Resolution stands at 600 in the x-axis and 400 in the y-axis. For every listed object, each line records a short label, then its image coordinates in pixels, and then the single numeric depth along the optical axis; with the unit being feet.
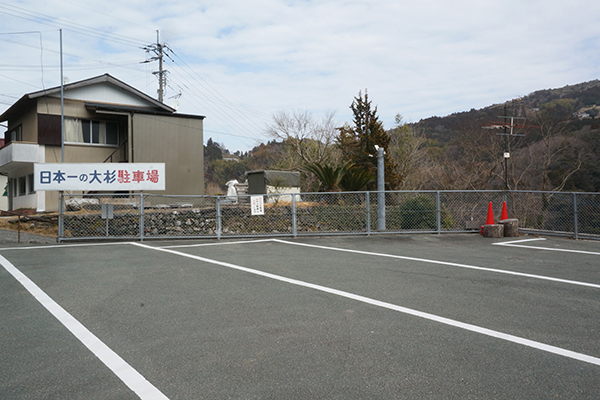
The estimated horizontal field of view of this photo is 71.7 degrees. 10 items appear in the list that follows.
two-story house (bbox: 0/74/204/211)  67.21
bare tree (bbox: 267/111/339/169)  101.73
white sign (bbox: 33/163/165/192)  42.86
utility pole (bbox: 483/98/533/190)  96.45
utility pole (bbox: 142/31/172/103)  122.93
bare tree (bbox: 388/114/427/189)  103.50
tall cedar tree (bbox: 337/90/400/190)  76.59
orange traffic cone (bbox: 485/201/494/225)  40.83
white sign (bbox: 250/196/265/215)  44.37
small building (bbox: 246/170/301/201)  63.41
